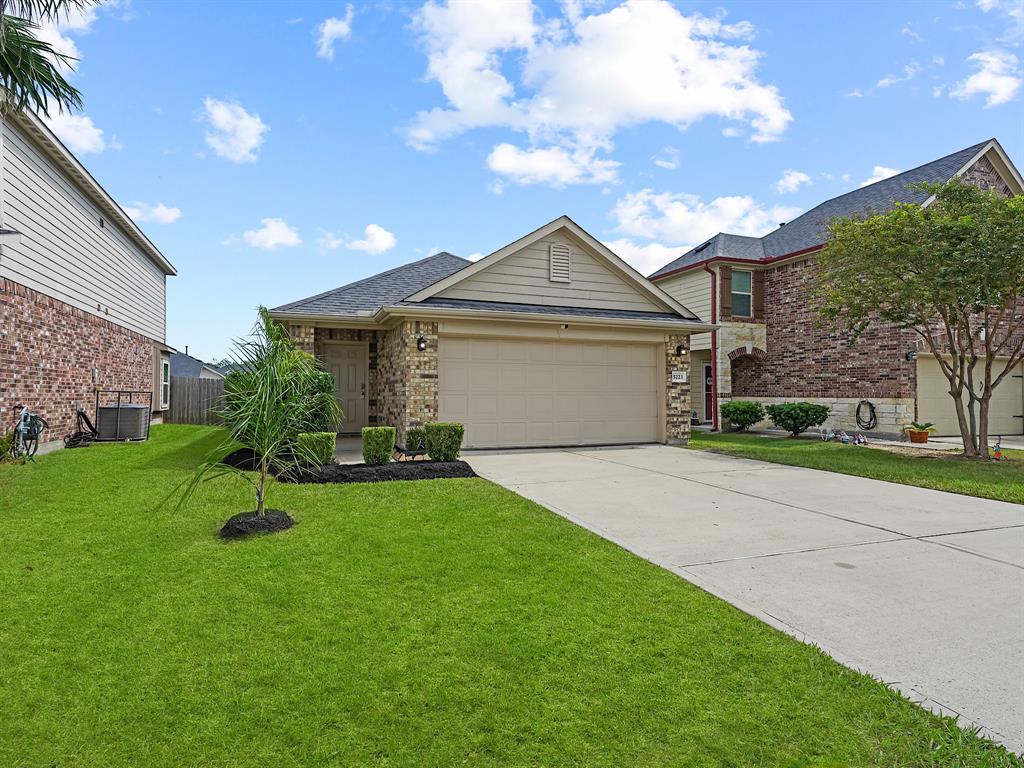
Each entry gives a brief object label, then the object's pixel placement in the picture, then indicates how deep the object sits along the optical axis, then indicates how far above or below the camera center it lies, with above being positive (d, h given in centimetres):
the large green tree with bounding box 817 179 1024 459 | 1070 +261
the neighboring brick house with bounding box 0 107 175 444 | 980 +236
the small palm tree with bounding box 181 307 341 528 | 549 +2
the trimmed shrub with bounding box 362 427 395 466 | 871 -76
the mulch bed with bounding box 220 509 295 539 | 523 -121
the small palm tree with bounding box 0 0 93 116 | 714 +446
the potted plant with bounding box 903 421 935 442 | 1480 -93
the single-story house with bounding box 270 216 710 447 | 1160 +107
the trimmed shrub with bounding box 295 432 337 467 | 827 -72
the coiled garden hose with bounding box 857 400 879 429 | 1603 -67
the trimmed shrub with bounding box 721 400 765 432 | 1736 -52
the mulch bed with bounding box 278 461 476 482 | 791 -110
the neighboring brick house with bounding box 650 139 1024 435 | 1595 +177
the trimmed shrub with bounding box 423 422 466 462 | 927 -72
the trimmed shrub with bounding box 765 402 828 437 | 1597 -56
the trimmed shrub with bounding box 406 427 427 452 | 945 -73
